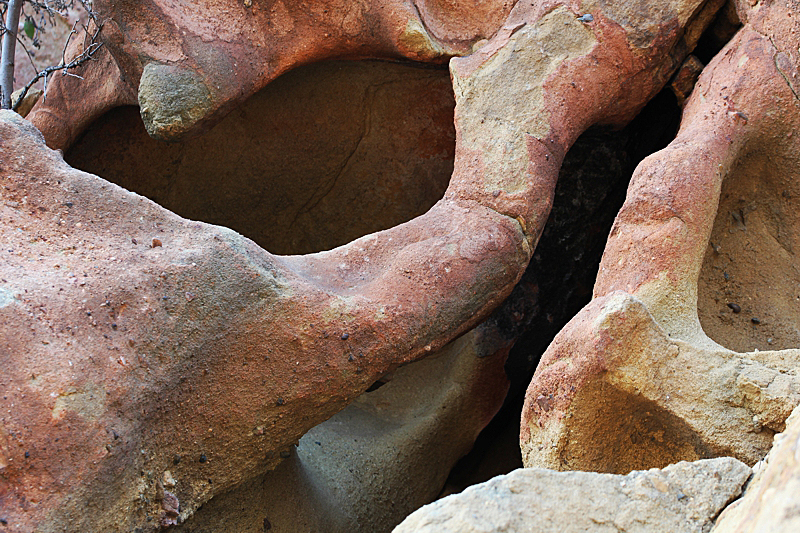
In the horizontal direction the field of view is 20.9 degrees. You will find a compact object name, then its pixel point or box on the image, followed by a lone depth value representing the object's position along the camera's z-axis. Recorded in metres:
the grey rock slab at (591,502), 2.59
